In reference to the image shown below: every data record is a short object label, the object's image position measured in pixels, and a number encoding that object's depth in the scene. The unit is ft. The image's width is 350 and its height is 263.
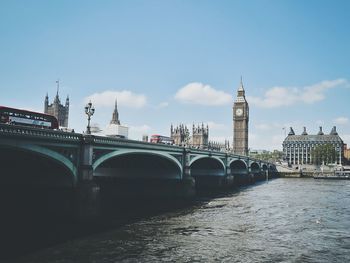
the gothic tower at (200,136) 583.09
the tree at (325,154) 586.86
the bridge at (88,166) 85.18
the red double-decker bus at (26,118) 96.22
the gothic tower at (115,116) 616.72
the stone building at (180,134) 581.53
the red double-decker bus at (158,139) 224.80
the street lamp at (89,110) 101.24
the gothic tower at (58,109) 583.99
